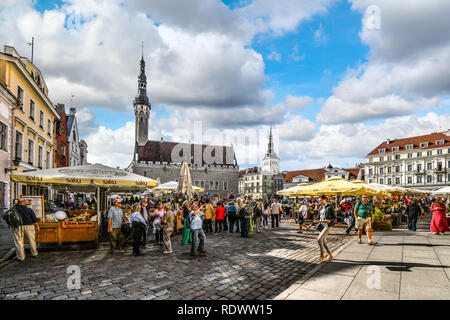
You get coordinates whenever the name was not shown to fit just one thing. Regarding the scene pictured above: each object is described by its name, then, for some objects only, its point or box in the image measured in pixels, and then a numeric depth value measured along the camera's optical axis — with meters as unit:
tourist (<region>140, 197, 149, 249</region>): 8.97
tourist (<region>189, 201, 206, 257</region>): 7.96
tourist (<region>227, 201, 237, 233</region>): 13.31
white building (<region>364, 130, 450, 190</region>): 58.03
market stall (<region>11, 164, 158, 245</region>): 8.30
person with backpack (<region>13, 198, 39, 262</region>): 7.29
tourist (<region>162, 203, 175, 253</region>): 8.31
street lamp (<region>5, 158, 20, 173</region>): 15.32
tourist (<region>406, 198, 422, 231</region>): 13.45
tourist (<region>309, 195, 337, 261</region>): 7.18
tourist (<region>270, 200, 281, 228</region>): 14.99
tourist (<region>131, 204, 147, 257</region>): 7.90
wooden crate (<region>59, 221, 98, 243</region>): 8.49
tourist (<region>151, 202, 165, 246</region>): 9.52
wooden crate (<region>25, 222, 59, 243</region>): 8.20
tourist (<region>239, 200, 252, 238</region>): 11.73
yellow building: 15.85
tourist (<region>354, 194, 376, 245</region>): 9.34
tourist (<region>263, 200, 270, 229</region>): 15.17
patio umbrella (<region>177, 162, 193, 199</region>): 15.75
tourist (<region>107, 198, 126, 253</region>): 8.35
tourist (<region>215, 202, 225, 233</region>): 13.35
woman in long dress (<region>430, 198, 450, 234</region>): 11.66
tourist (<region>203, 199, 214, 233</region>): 13.04
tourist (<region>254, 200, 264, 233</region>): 13.79
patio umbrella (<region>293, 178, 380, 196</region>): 12.80
